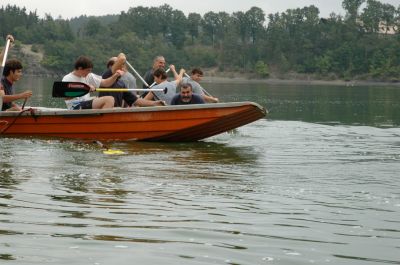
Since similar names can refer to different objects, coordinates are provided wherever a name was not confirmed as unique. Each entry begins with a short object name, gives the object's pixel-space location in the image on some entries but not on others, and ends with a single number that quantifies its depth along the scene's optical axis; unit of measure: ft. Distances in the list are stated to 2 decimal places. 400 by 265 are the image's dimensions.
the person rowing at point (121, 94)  44.73
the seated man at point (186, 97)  44.65
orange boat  43.24
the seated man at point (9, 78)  42.76
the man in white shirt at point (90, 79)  44.01
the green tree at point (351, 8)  461.78
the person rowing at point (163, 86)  47.62
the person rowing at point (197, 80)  48.98
